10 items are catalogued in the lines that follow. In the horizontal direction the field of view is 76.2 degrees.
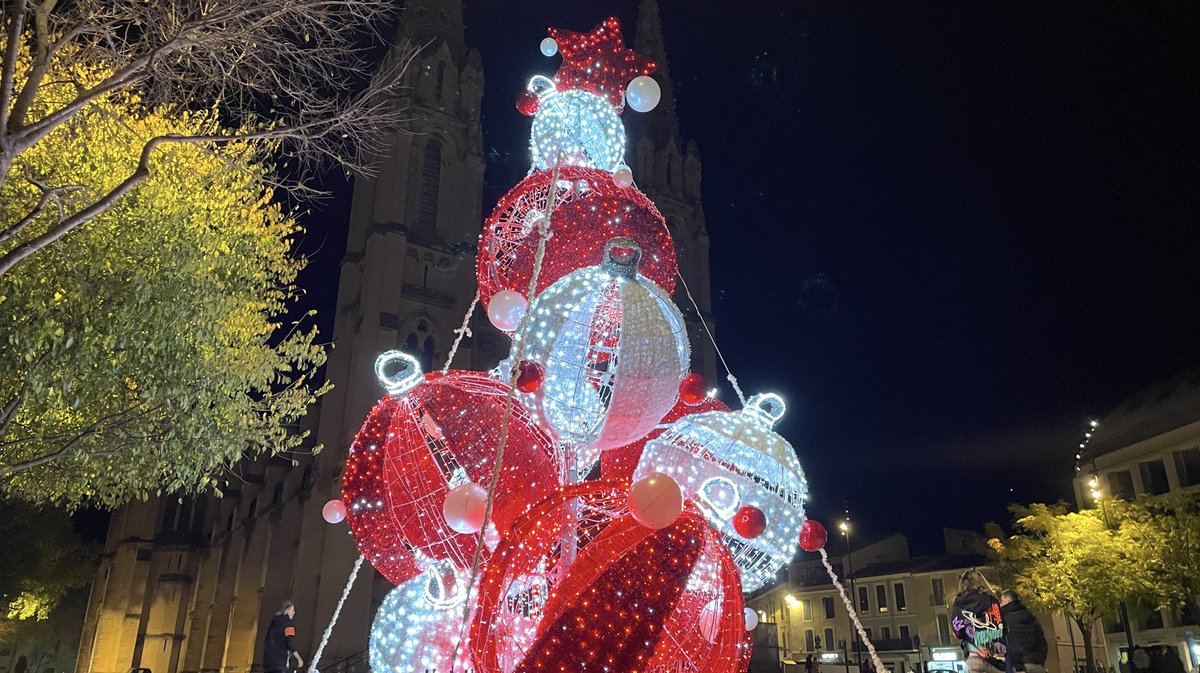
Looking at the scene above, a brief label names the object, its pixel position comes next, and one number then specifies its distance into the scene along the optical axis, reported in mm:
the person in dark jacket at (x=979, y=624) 7176
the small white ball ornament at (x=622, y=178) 7082
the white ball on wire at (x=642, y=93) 7238
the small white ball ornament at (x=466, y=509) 5453
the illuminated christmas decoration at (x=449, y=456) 5980
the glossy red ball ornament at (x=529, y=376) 5531
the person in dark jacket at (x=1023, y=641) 6875
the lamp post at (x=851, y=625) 36938
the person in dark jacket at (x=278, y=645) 9539
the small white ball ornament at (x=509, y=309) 6430
